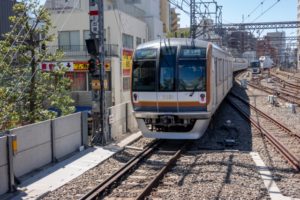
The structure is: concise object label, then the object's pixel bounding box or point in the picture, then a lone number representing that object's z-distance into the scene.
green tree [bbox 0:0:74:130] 16.75
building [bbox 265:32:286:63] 60.93
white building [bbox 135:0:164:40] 45.31
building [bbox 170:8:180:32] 101.16
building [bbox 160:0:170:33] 69.69
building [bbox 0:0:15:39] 35.78
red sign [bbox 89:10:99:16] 12.87
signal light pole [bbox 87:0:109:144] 12.82
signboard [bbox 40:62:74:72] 18.30
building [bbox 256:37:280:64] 84.64
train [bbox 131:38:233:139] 12.30
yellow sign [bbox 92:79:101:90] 13.02
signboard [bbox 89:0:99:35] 12.86
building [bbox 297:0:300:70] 75.07
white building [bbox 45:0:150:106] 32.20
